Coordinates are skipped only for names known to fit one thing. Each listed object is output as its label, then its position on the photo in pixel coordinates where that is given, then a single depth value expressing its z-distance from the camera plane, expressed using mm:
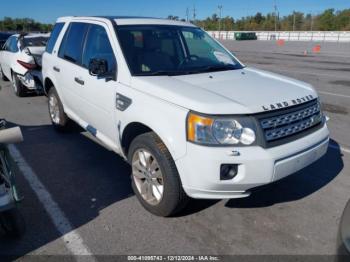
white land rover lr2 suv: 2908
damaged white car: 8578
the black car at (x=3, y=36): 16219
